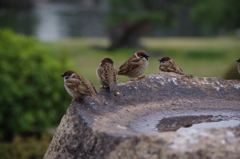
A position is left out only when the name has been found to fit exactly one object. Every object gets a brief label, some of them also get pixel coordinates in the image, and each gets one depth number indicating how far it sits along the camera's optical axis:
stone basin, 5.57
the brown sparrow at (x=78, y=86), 8.14
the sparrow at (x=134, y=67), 11.19
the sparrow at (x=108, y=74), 9.04
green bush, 14.90
